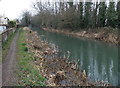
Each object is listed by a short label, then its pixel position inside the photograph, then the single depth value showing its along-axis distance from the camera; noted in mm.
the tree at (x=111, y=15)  18981
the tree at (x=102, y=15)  20450
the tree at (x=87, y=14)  22656
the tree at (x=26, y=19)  50550
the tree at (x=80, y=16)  23667
